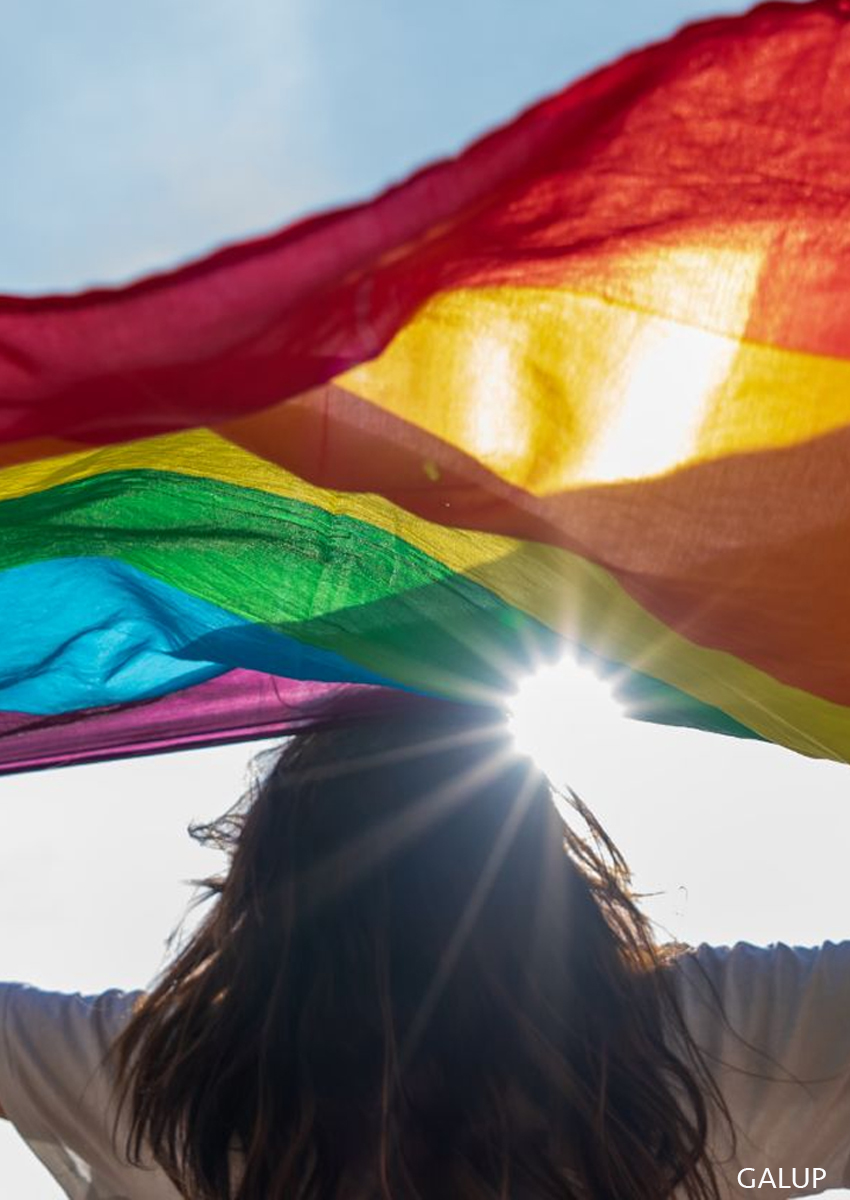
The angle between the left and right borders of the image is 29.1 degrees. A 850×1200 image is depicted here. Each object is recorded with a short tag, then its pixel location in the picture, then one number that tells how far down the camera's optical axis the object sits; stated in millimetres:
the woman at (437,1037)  1981
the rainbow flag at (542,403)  1707
